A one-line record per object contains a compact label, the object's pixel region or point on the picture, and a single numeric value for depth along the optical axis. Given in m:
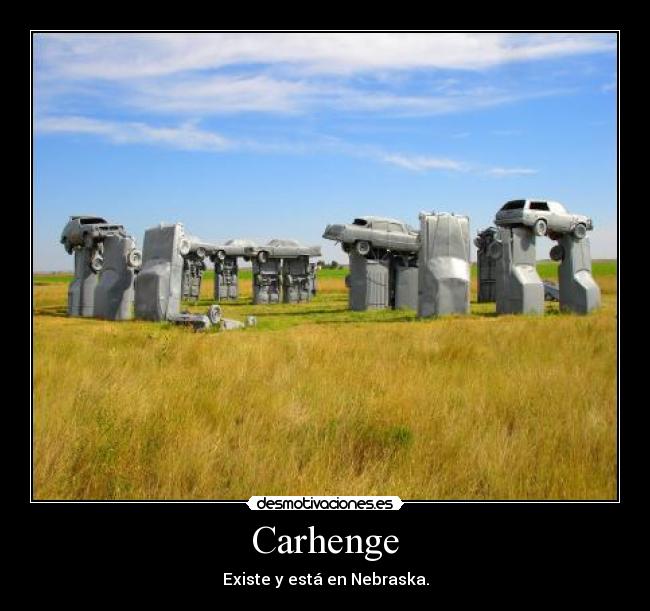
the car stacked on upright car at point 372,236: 23.06
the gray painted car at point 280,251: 31.31
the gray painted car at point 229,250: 33.00
